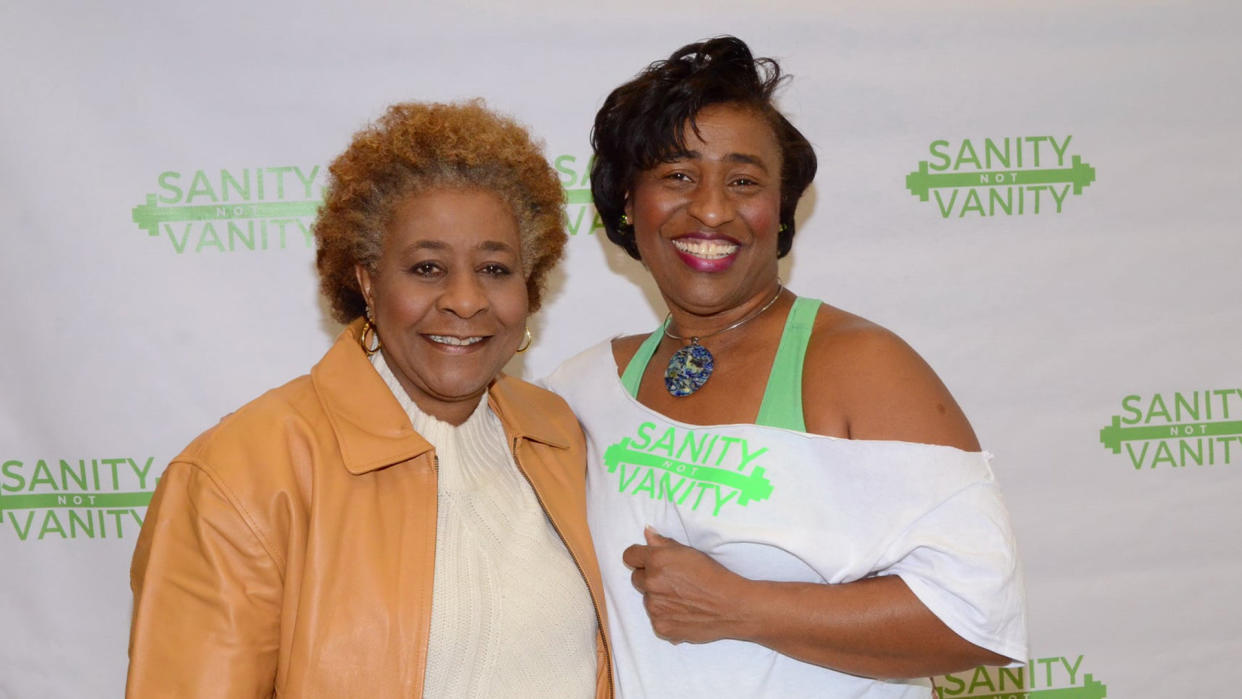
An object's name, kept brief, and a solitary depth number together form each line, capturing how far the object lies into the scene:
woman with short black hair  1.54
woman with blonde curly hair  1.43
